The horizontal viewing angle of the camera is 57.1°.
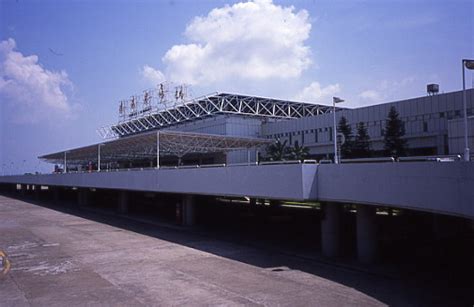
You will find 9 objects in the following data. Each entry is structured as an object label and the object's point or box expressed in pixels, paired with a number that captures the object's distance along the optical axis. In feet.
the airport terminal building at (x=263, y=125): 138.72
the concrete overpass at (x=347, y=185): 38.89
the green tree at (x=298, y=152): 161.90
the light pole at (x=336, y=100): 65.87
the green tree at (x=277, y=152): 164.14
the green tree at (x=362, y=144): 145.28
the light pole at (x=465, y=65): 41.69
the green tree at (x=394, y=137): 137.69
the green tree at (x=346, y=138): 147.54
